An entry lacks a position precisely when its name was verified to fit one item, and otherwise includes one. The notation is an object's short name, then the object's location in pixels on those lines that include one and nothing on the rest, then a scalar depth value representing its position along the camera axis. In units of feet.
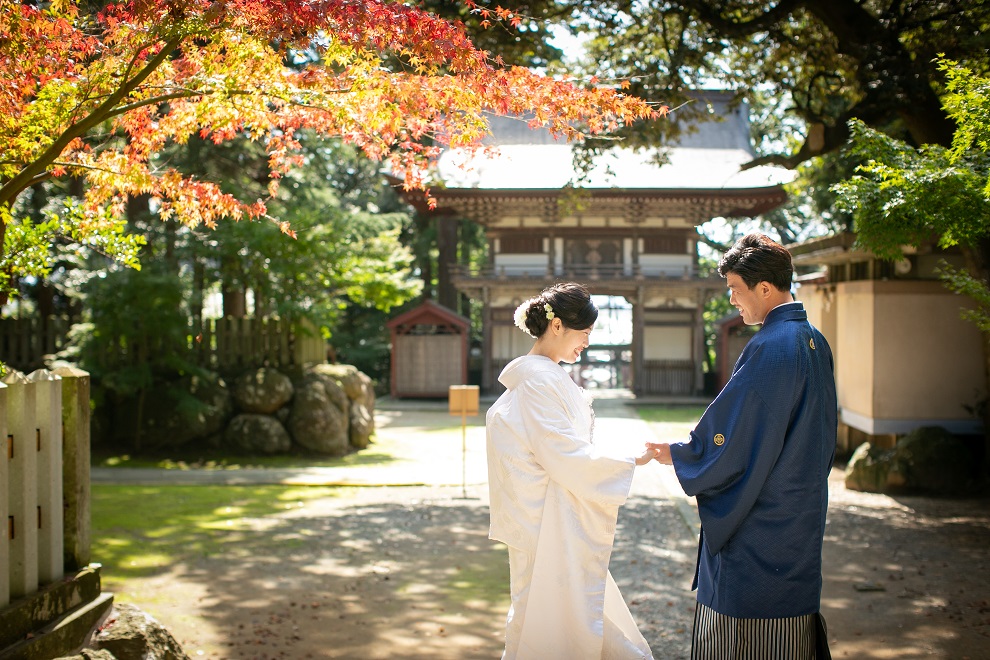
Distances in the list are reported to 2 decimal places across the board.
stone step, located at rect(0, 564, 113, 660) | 11.49
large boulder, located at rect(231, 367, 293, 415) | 41.01
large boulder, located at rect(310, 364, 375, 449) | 43.45
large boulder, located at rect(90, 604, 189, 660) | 11.73
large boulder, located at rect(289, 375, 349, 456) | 40.50
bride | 10.09
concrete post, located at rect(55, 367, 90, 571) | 13.78
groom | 9.04
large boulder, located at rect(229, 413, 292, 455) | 39.65
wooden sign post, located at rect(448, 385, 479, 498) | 31.45
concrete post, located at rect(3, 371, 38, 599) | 12.16
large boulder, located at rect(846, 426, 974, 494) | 27.96
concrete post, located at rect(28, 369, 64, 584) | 12.83
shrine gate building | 64.64
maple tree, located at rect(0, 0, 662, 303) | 11.28
